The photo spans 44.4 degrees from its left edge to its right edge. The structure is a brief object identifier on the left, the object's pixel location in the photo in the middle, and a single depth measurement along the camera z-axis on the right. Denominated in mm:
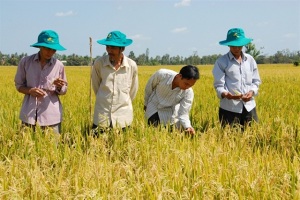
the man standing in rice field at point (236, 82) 3980
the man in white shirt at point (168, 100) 3740
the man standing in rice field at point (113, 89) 3465
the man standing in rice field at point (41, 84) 3371
